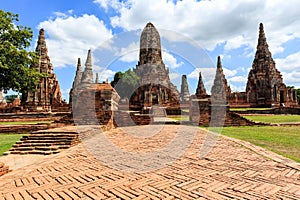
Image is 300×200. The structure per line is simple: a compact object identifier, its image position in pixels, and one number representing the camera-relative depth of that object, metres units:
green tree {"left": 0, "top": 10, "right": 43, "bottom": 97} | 14.84
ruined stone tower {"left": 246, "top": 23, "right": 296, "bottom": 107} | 29.47
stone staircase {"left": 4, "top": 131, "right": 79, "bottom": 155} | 6.00
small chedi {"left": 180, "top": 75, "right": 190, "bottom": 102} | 38.41
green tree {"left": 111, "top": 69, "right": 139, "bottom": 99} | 41.96
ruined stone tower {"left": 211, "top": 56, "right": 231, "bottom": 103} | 31.60
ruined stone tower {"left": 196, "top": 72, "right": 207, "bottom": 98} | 37.28
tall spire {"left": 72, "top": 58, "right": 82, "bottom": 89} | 37.03
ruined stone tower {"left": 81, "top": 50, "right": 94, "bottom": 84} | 33.33
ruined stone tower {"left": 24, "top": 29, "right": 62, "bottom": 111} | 24.19
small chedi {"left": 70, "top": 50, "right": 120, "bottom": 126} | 9.84
